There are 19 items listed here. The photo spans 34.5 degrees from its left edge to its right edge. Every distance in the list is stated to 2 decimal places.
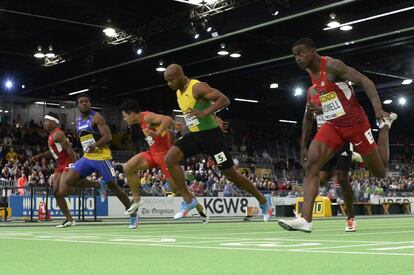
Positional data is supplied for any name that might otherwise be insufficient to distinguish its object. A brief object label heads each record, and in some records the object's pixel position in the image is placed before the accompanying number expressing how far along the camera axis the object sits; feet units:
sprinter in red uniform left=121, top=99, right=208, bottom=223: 39.29
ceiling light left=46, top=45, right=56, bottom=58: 106.36
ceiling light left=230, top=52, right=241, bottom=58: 101.71
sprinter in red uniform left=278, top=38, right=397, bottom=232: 23.80
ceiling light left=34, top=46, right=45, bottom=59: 107.24
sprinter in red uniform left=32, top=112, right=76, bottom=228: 42.55
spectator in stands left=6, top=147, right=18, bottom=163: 108.92
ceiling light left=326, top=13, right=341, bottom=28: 80.65
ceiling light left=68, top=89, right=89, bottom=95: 146.61
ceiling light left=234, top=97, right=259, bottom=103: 160.66
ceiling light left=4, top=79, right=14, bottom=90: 132.98
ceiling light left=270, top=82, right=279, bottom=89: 138.87
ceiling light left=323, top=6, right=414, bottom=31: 79.61
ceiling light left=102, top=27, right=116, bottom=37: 94.26
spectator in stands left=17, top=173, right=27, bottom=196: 85.10
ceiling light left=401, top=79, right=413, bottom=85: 129.04
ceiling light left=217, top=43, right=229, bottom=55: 98.22
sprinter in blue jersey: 39.96
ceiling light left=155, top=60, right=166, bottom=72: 111.86
